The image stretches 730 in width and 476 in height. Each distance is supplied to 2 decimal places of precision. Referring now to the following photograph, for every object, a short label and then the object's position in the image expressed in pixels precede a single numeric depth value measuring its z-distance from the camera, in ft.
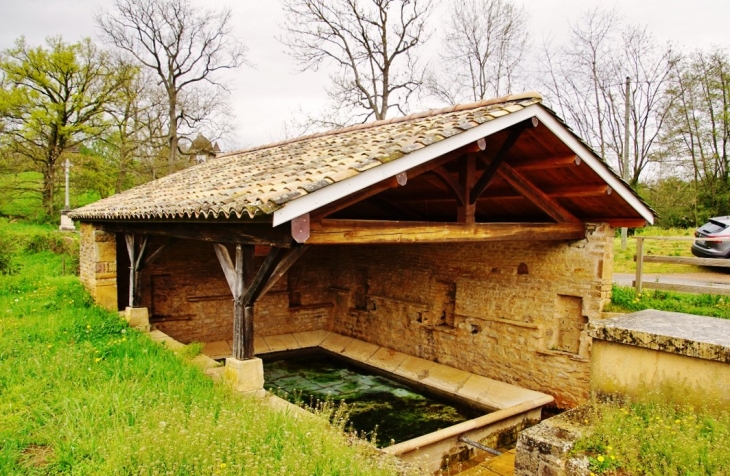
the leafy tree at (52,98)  60.18
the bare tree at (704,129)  53.93
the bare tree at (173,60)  65.51
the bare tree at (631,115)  59.98
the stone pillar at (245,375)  15.96
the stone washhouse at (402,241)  14.83
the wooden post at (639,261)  25.35
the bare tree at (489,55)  62.03
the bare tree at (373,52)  60.44
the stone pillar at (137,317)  26.30
